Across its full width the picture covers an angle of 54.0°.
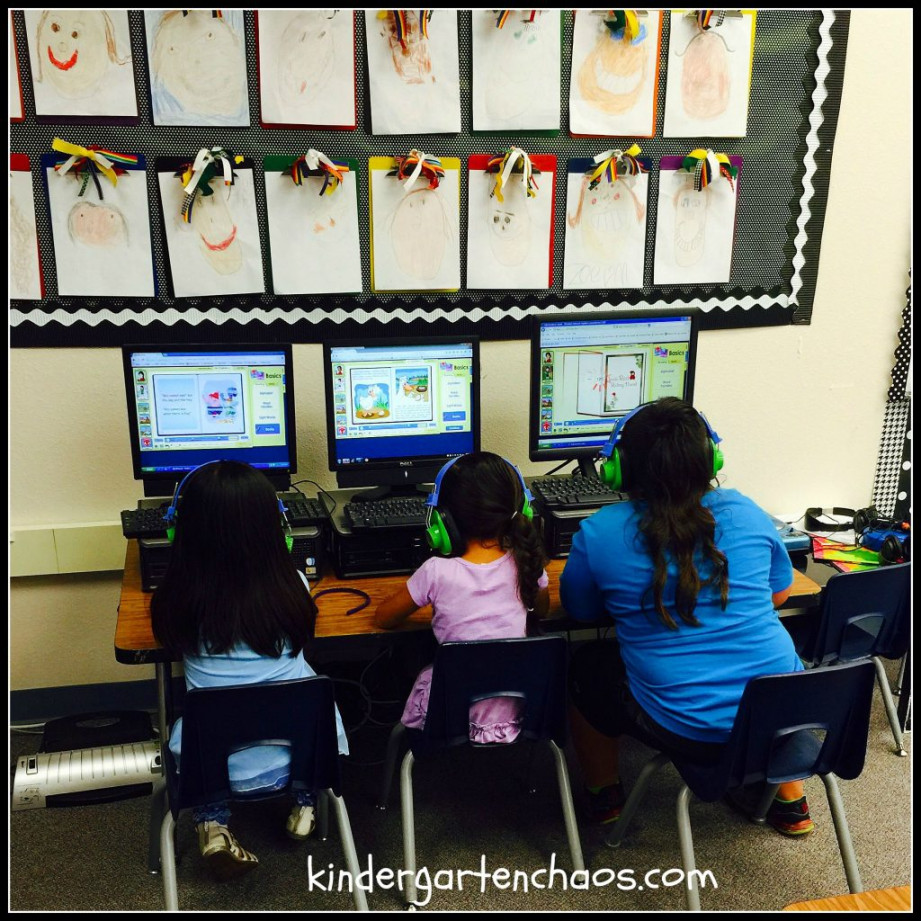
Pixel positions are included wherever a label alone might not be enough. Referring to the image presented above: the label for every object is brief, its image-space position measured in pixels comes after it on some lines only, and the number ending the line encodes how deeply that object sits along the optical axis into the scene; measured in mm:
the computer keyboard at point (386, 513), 2109
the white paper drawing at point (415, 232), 2432
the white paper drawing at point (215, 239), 2342
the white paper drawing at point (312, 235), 2385
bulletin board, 2311
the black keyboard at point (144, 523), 1997
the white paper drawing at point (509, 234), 2488
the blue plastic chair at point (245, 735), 1582
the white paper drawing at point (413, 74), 2311
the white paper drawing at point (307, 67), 2271
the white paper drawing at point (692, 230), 2596
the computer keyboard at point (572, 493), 2238
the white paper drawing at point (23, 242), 2264
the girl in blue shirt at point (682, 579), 1784
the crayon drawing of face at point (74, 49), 2184
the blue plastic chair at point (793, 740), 1659
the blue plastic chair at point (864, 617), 2059
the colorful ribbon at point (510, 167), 2428
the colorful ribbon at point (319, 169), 2328
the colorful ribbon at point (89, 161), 2242
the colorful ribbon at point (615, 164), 2490
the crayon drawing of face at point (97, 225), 2305
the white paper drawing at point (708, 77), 2480
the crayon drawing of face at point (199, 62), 2227
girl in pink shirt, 1863
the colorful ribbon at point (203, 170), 2297
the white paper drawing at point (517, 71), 2365
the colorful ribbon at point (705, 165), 2555
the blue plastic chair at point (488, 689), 1750
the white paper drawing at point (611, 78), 2426
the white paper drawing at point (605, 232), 2541
